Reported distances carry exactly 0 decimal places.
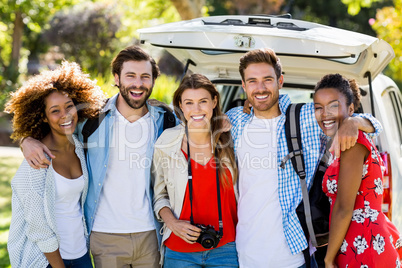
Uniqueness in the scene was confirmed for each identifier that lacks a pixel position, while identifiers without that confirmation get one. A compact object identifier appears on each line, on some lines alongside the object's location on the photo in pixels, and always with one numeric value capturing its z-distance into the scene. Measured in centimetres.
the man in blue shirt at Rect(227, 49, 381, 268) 269
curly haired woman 272
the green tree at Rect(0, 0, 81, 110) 1004
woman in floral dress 247
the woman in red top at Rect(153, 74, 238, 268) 284
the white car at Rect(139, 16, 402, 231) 292
